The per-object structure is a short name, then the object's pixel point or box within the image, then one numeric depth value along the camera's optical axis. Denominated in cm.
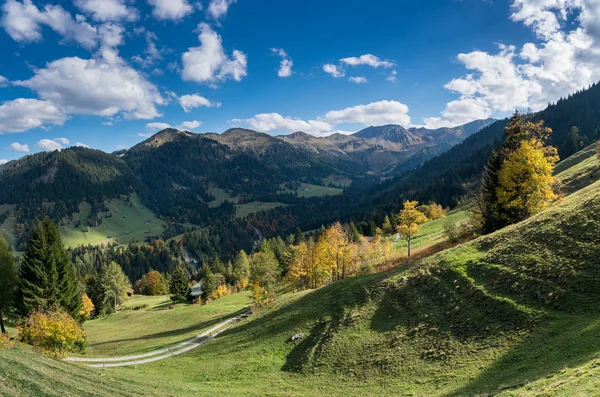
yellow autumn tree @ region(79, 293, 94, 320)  9300
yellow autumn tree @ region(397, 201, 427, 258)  7006
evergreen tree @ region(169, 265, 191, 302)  11344
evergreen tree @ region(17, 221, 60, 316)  4675
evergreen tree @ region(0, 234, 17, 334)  4775
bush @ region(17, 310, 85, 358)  3762
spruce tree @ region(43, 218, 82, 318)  4988
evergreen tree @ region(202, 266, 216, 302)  10775
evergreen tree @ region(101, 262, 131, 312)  11131
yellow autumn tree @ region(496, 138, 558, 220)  4491
